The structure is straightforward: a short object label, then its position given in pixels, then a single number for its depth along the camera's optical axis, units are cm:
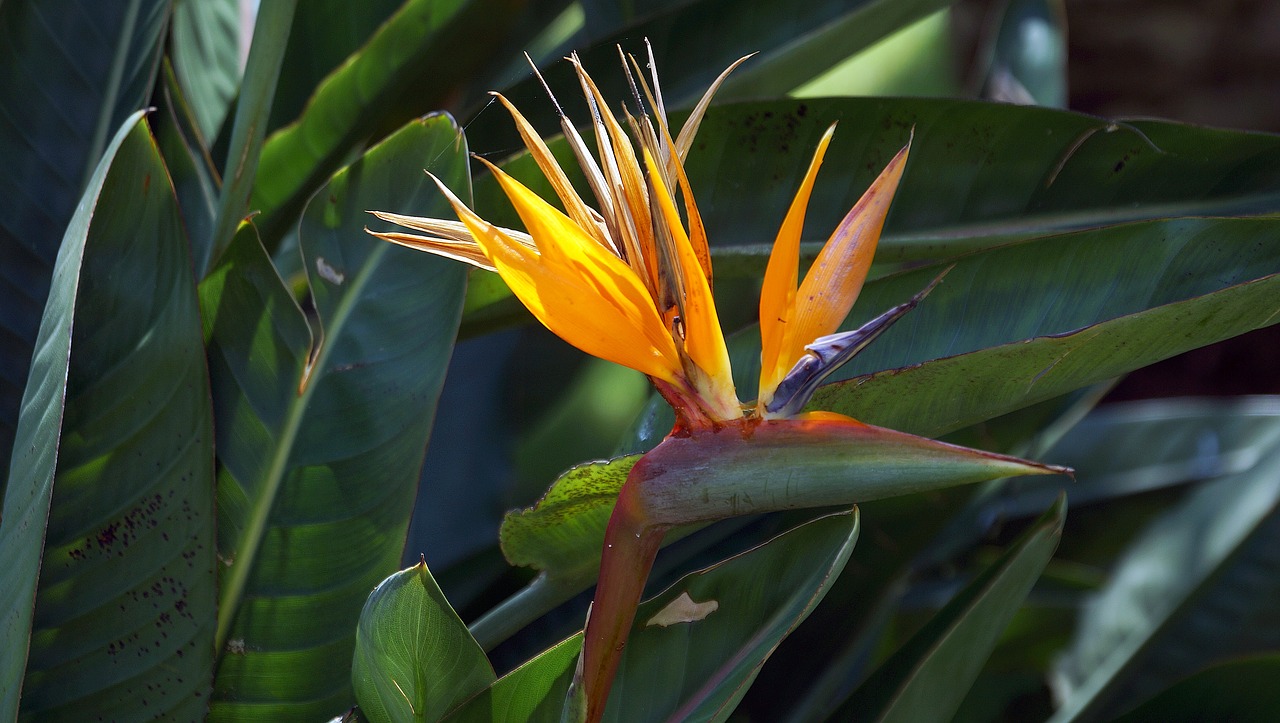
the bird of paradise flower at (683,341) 177
